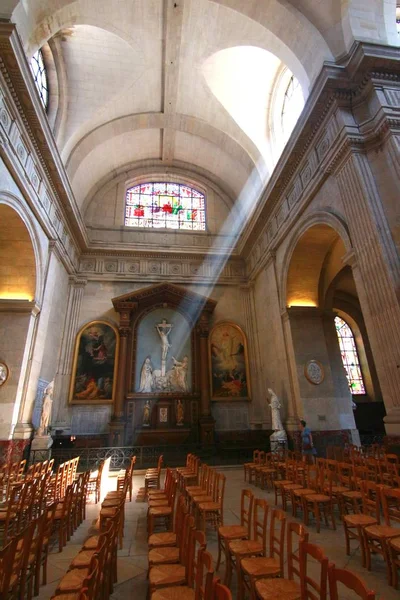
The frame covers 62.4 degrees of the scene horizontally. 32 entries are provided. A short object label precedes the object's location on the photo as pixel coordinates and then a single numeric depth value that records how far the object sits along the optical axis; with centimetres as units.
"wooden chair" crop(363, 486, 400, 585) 309
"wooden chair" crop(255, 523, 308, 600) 231
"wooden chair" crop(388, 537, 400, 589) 292
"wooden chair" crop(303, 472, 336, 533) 435
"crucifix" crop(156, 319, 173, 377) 1360
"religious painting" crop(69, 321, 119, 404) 1274
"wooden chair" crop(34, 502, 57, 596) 297
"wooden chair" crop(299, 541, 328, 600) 212
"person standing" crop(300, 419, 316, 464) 889
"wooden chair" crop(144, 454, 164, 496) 661
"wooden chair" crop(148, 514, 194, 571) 284
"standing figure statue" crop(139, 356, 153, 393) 1298
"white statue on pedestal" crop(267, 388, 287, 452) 1010
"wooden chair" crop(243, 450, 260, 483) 761
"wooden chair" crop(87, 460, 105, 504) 643
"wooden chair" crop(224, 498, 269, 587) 292
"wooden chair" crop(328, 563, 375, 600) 177
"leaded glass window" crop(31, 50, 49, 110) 1062
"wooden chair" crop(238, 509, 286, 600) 259
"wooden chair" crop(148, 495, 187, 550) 328
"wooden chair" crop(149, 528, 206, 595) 251
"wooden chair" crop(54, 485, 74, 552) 399
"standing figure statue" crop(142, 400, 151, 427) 1229
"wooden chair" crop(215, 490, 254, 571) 328
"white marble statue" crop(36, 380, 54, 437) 961
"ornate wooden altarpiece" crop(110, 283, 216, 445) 1209
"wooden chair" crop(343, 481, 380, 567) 339
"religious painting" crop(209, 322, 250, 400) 1373
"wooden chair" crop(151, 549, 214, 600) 192
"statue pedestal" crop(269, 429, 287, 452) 1005
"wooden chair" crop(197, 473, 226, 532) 423
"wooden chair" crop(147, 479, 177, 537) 405
